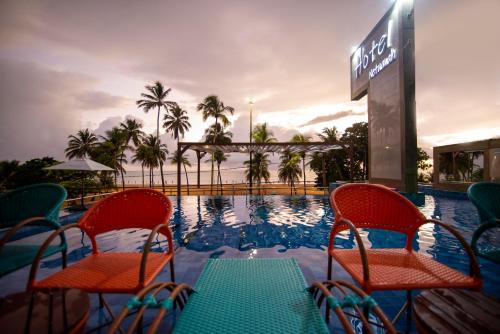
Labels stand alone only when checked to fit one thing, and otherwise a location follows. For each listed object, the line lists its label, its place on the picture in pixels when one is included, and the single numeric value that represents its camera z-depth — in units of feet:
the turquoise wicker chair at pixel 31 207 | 7.88
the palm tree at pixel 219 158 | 103.74
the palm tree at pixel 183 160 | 131.54
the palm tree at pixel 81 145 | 114.62
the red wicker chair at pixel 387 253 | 5.01
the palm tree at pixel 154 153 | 115.03
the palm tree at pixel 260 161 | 99.21
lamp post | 78.74
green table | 4.33
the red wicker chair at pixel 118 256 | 5.03
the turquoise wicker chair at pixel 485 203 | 6.99
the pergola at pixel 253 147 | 39.40
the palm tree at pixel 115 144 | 104.22
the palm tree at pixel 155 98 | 98.27
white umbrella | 32.58
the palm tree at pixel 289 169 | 111.34
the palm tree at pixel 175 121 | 104.94
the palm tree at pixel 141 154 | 113.19
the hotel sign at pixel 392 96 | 31.04
